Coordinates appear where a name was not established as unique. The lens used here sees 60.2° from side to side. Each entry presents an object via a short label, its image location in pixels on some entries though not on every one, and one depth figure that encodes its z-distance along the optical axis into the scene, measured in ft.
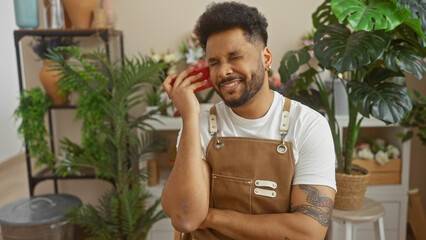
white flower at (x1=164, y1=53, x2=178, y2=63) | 8.73
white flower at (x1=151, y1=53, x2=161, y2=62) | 8.72
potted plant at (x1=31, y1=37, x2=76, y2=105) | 8.46
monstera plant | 4.92
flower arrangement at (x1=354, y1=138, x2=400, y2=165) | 8.05
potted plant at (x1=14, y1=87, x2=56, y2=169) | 8.45
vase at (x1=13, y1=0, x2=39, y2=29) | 8.34
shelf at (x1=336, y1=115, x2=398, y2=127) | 7.80
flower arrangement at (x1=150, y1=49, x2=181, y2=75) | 8.74
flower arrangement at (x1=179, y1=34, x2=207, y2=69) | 8.64
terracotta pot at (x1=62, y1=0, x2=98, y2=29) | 8.26
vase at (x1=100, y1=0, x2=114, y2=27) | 8.50
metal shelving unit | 8.21
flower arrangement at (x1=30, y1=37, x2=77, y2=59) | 8.45
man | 3.93
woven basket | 6.26
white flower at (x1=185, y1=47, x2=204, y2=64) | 8.74
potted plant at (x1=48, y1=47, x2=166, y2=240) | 7.52
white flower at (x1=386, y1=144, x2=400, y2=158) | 8.20
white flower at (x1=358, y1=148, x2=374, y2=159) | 8.10
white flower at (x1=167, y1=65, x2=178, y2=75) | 8.76
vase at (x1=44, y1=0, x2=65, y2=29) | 8.43
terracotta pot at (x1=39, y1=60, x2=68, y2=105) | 8.48
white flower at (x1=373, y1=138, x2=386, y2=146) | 8.41
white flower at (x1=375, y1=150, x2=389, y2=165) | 8.01
